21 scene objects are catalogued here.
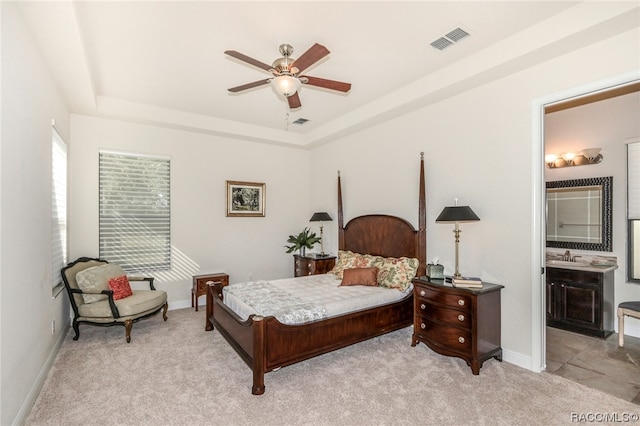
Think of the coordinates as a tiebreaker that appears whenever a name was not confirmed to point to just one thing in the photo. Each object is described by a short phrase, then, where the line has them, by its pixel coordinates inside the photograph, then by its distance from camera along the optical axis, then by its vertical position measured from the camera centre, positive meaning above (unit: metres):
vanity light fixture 4.25 +0.79
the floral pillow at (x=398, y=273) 4.05 -0.79
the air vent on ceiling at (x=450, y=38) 2.88 +1.68
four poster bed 2.86 -1.17
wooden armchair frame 3.81 -1.24
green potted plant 5.99 -0.54
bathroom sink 4.30 -0.71
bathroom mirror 4.16 -0.01
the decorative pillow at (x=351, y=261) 4.61 -0.73
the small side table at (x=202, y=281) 5.09 -1.12
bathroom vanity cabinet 3.91 -1.15
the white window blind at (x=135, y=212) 4.84 +0.03
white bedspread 3.15 -0.98
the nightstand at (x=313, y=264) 5.52 -0.93
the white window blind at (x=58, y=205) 3.60 +0.11
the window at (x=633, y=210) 3.87 +0.04
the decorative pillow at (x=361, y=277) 4.19 -0.86
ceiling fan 2.43 +1.22
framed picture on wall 5.85 +0.29
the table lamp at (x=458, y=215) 3.31 -0.02
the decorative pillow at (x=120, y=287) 4.14 -0.99
